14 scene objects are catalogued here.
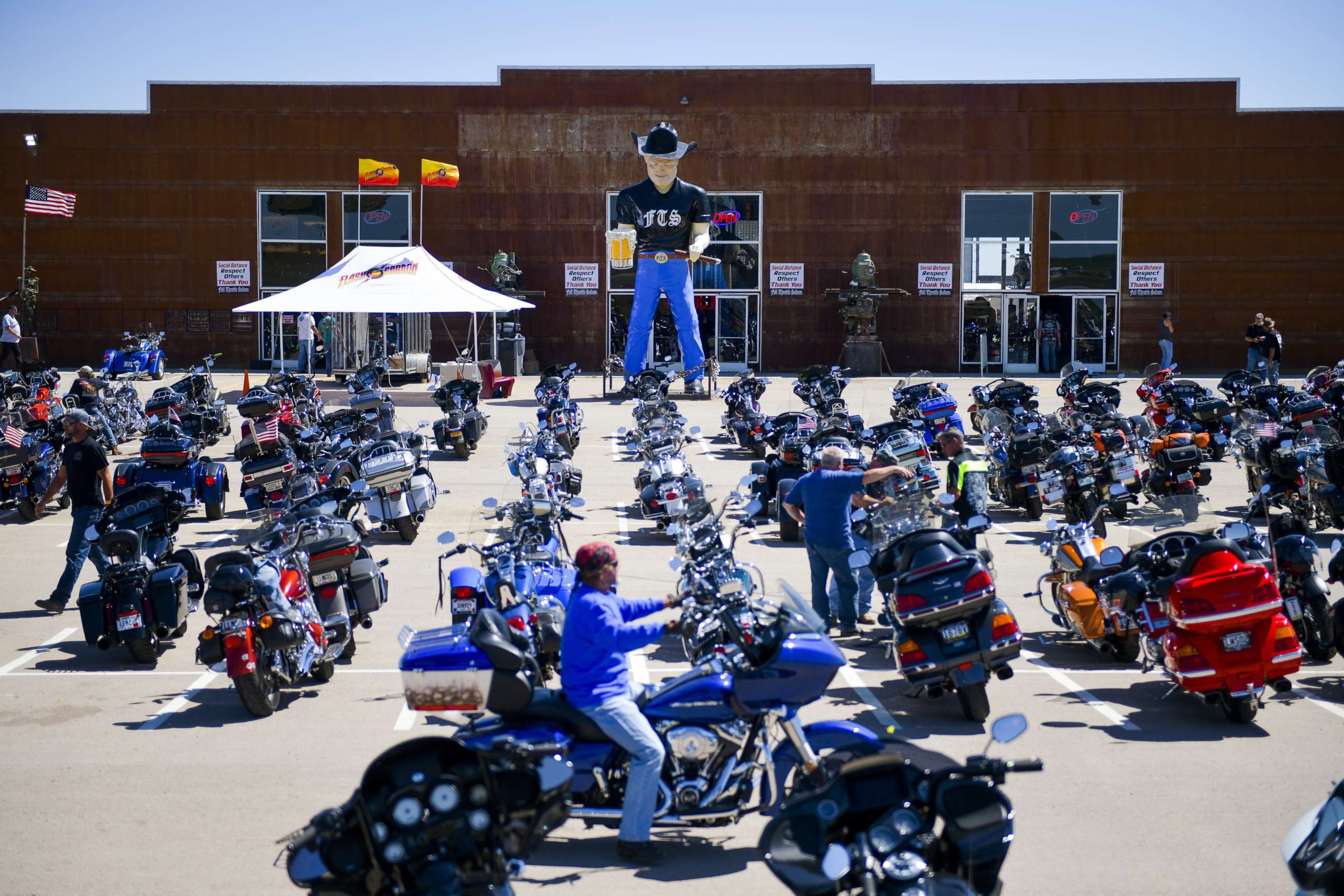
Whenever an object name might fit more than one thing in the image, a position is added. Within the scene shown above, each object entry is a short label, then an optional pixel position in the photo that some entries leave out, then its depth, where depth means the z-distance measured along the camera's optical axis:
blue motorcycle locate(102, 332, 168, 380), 36.47
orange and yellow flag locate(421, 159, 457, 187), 37.72
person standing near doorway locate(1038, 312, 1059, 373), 42.78
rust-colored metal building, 42.38
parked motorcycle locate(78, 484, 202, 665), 10.44
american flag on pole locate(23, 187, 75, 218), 38.62
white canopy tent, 29.08
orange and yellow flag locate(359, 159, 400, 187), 37.09
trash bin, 39.28
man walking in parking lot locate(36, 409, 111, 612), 12.18
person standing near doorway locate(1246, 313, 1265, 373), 33.06
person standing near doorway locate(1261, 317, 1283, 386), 32.88
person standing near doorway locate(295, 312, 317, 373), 39.41
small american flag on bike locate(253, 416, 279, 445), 16.80
